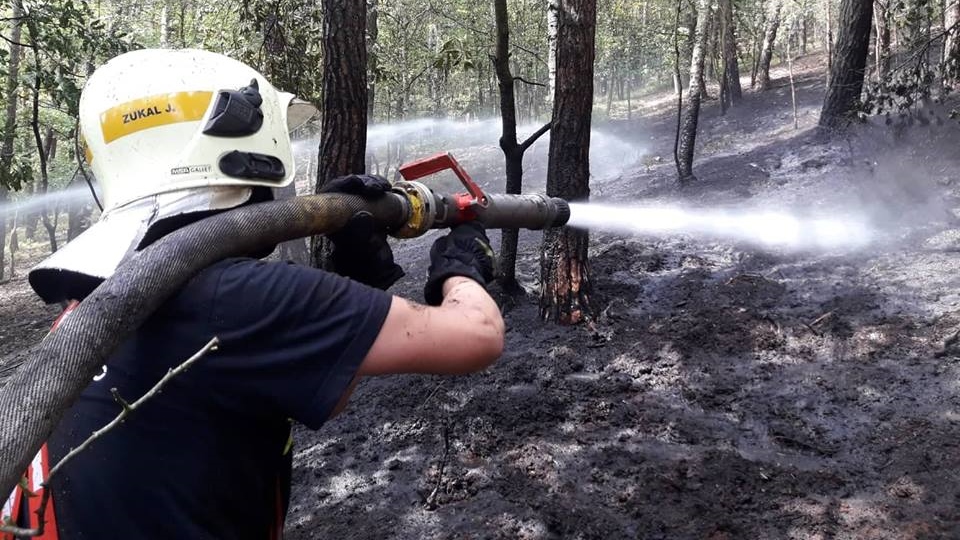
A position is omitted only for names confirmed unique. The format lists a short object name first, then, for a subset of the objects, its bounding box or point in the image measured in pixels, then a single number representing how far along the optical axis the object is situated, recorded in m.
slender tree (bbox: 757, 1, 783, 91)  18.16
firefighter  1.43
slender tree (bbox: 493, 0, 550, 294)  6.64
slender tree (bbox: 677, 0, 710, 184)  10.95
